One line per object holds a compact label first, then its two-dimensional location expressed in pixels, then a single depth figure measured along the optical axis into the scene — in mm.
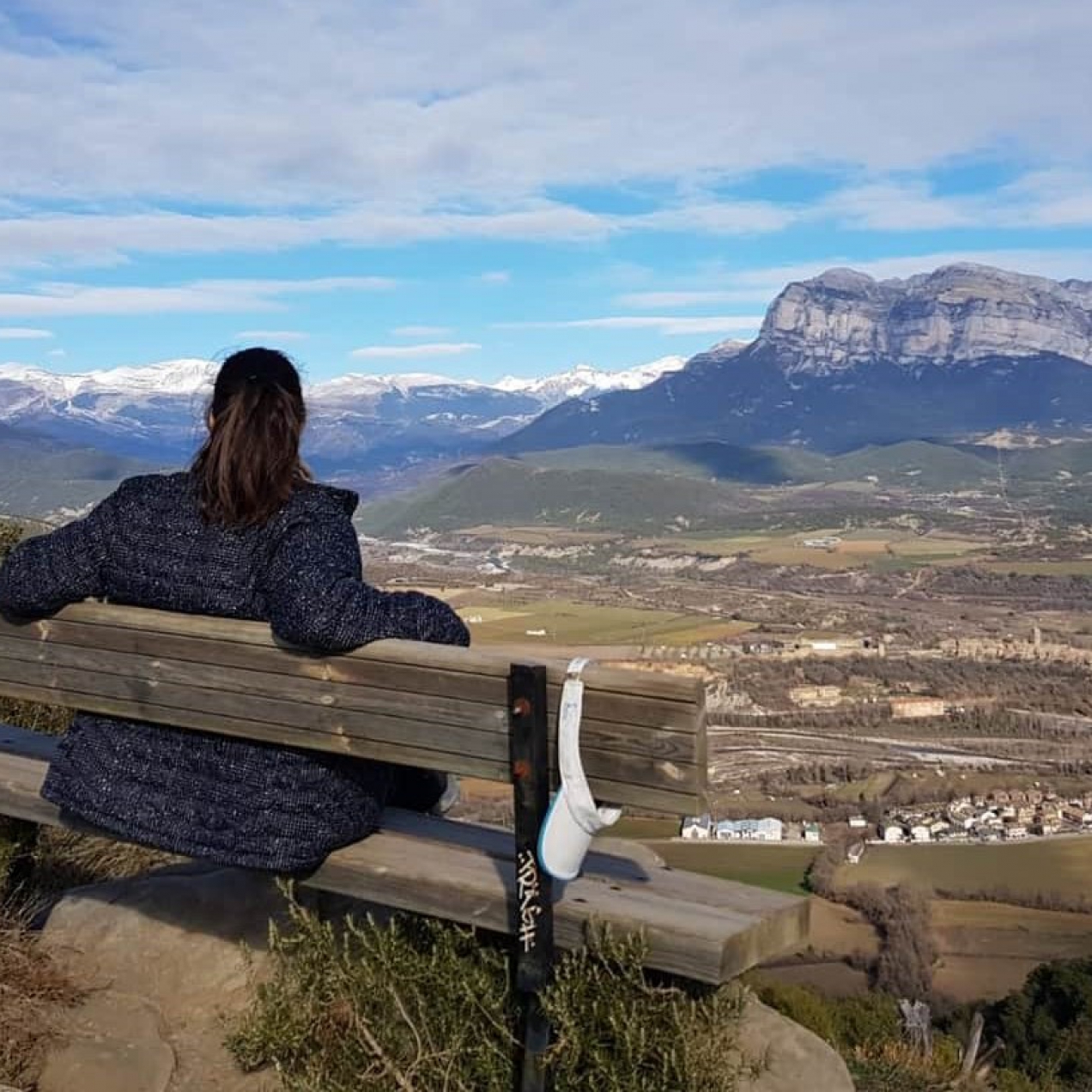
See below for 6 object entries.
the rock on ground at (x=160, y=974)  3418
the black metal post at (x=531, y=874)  2855
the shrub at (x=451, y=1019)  2889
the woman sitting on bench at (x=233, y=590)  3238
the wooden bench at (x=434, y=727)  2756
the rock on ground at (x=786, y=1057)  3467
